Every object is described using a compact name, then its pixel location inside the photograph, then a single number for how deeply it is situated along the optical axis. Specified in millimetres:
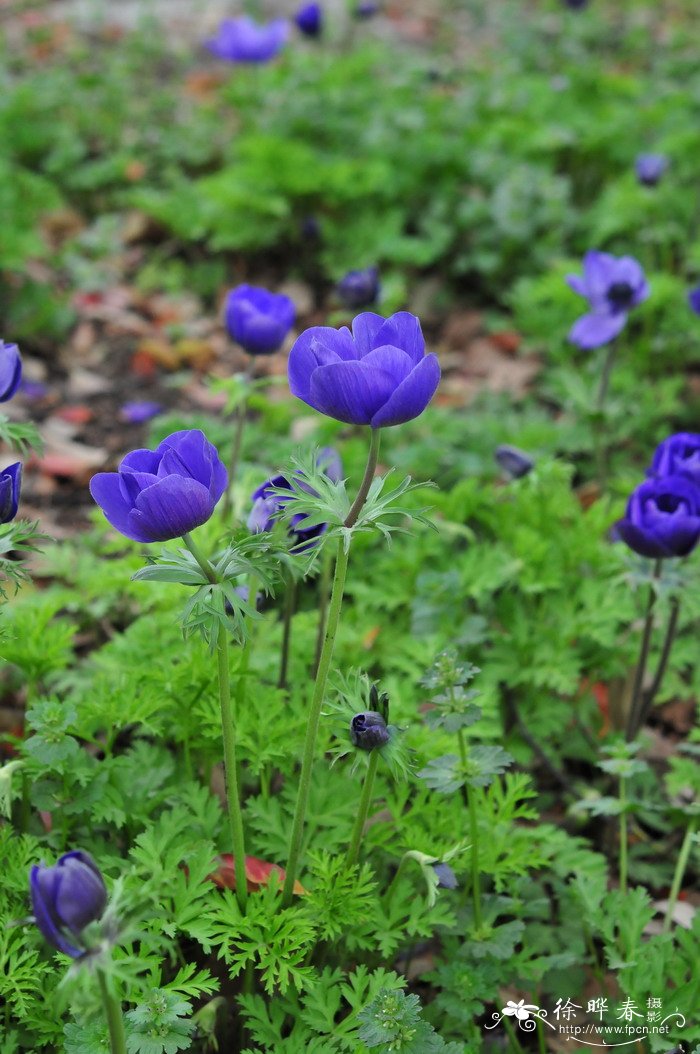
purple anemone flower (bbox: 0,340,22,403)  1732
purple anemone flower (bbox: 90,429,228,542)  1358
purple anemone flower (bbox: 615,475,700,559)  1905
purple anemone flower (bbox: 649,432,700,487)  2039
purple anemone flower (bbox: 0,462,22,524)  1584
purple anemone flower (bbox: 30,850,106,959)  1196
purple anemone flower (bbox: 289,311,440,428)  1325
